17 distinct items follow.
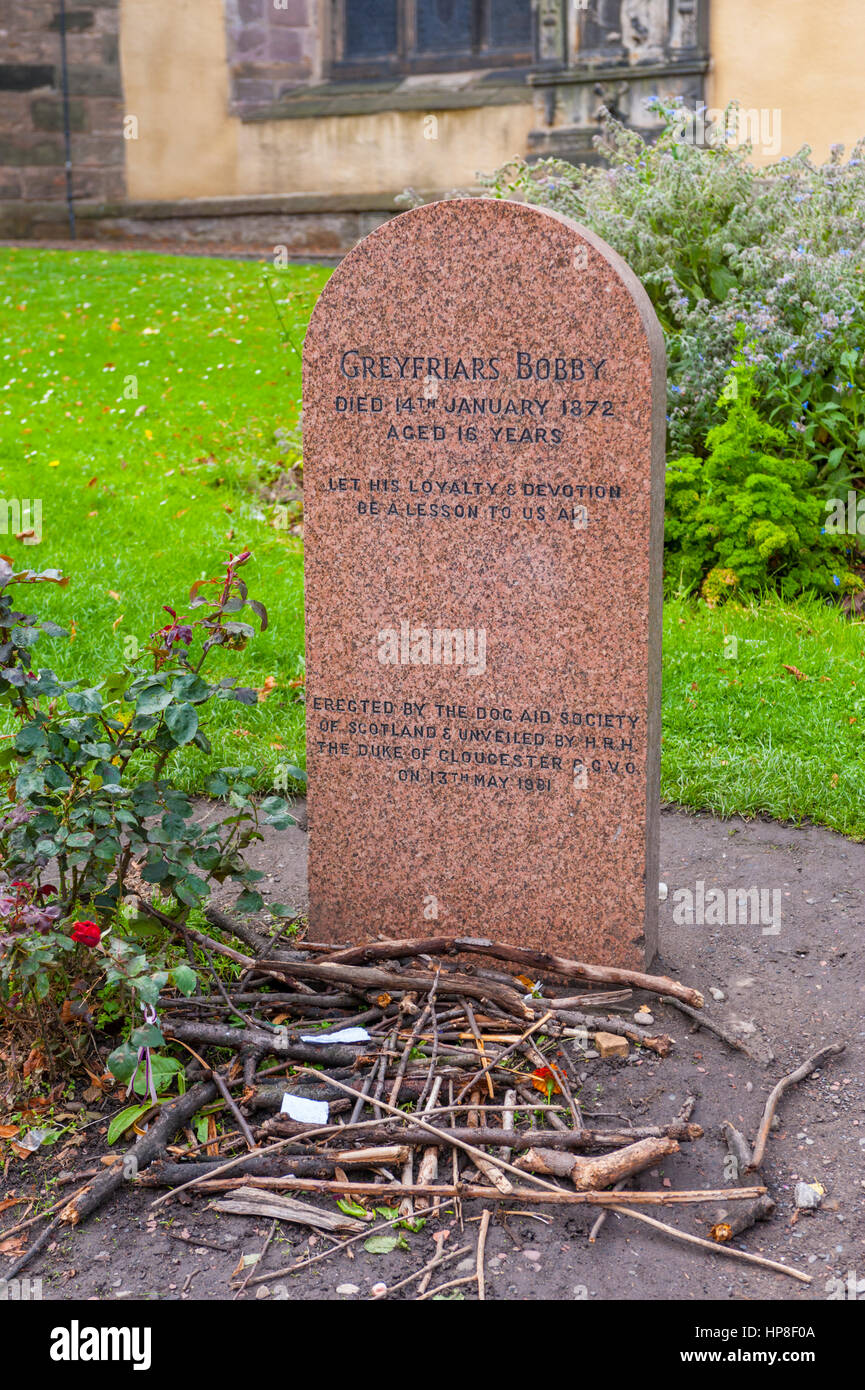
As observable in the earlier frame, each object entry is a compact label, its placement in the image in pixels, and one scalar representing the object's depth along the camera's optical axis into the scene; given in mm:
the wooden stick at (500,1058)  3058
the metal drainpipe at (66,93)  18109
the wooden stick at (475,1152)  2836
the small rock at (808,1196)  2822
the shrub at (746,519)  6668
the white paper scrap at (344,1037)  3250
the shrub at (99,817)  2930
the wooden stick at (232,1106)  2954
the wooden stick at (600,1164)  2799
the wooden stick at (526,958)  3492
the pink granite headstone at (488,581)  3355
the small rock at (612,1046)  3297
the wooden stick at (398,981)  3391
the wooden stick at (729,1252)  2613
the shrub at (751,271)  7074
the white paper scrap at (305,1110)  3014
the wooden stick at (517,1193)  2762
